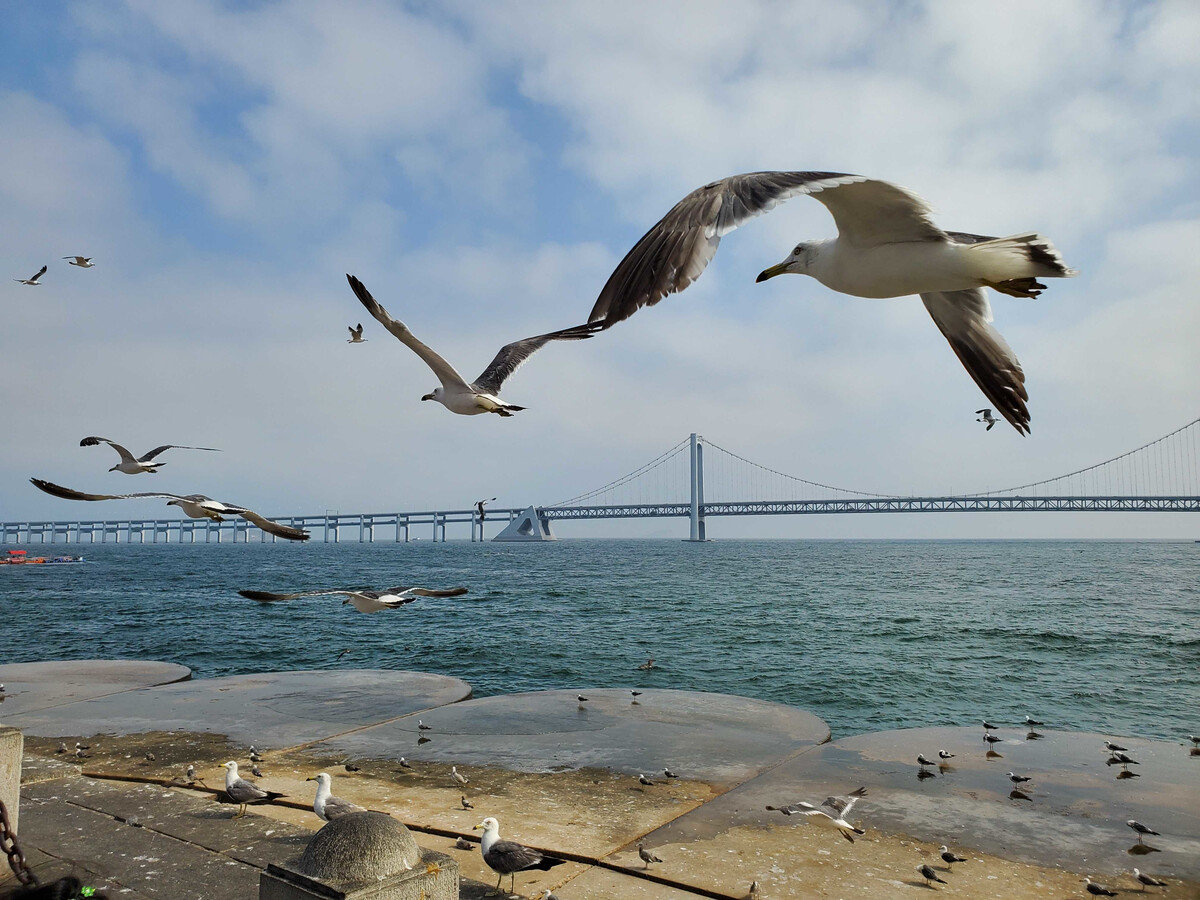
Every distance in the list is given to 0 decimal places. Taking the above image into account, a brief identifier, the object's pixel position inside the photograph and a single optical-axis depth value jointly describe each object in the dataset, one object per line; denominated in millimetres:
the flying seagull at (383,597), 4905
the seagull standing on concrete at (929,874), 3535
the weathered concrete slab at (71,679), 7863
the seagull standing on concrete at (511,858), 3383
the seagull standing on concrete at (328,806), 3951
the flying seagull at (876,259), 1544
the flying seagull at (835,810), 4031
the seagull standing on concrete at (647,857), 3648
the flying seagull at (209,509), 3893
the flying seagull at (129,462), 5113
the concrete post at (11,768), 3160
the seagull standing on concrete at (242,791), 4266
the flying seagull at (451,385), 3961
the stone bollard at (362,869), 2209
